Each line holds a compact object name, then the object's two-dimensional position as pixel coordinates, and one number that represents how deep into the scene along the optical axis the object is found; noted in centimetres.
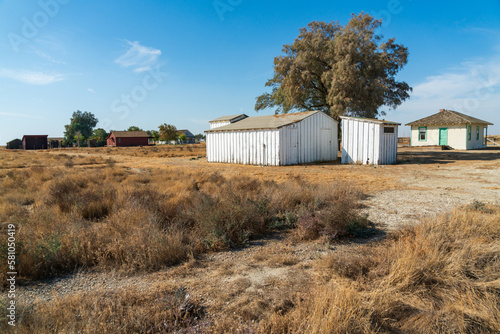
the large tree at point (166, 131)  7606
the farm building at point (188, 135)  9598
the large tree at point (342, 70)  2359
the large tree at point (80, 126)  9364
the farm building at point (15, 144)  7081
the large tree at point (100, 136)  8990
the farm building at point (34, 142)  6849
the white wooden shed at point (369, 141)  1816
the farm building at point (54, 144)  7383
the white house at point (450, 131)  3148
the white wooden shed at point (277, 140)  1872
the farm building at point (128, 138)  7356
